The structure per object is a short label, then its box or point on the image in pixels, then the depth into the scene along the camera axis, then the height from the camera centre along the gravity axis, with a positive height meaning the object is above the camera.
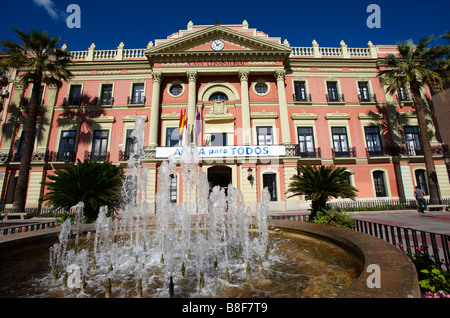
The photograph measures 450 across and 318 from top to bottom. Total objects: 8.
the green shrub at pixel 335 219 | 6.28 -0.66
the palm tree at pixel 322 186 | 7.95 +0.47
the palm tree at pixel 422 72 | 15.62 +9.85
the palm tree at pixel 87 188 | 7.37 +0.46
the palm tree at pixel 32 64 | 14.83 +10.24
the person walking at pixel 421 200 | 13.11 -0.18
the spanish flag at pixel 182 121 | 16.59 +6.27
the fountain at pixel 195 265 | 2.95 -1.22
